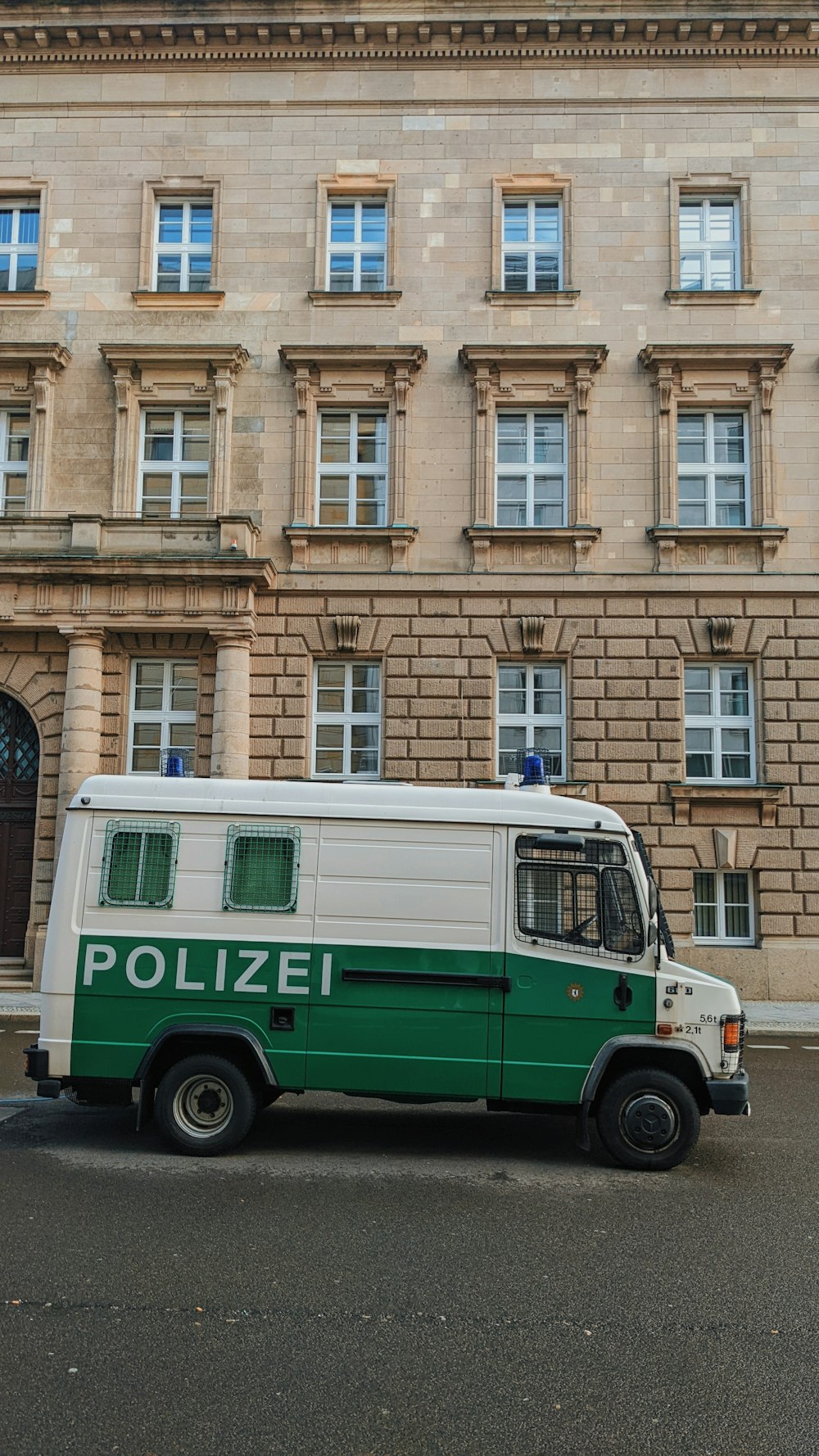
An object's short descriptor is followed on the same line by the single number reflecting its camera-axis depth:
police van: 7.83
